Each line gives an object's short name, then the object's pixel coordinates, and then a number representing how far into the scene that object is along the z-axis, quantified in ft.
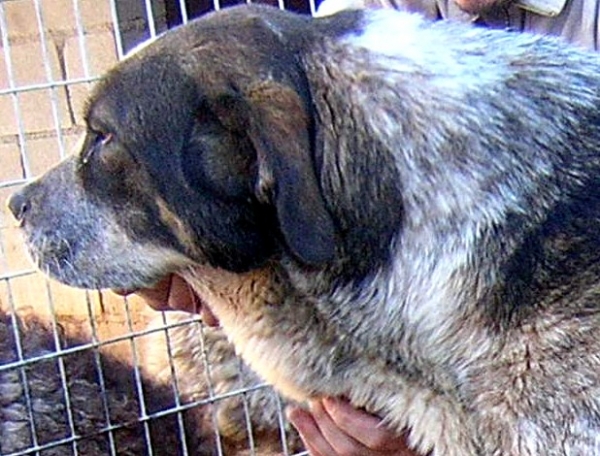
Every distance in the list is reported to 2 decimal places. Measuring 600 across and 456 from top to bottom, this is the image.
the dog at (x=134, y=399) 10.70
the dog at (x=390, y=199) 6.24
